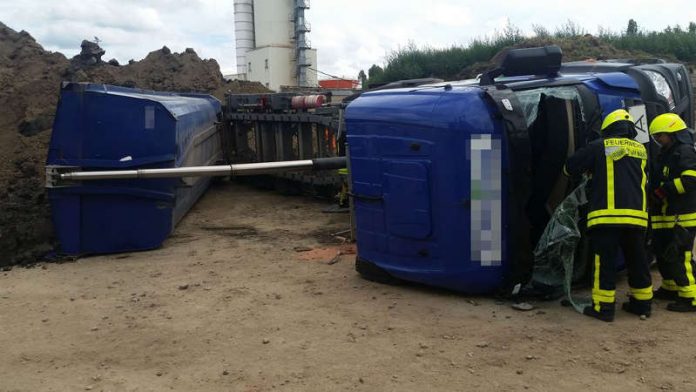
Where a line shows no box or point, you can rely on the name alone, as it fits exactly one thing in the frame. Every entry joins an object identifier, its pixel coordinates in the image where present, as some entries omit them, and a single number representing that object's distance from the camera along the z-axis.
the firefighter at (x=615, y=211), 4.39
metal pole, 6.45
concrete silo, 38.12
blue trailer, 6.58
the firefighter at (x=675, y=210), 4.66
